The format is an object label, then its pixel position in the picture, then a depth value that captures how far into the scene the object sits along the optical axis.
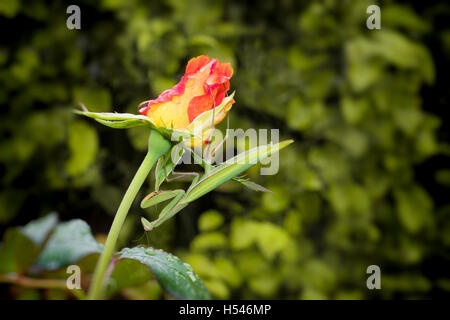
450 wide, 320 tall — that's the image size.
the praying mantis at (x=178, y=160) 0.51
